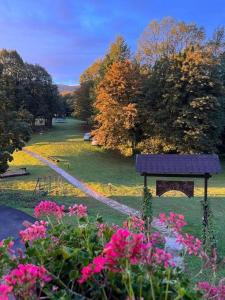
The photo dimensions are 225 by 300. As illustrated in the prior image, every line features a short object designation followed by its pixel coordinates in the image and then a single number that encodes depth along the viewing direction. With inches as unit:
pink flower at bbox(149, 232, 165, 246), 106.1
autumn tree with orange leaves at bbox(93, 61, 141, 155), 1269.7
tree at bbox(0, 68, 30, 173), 749.3
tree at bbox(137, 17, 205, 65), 1478.8
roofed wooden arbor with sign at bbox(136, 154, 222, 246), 426.6
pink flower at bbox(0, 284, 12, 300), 71.7
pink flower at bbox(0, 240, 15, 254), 96.1
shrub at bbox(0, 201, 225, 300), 79.5
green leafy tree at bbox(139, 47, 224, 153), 1225.4
